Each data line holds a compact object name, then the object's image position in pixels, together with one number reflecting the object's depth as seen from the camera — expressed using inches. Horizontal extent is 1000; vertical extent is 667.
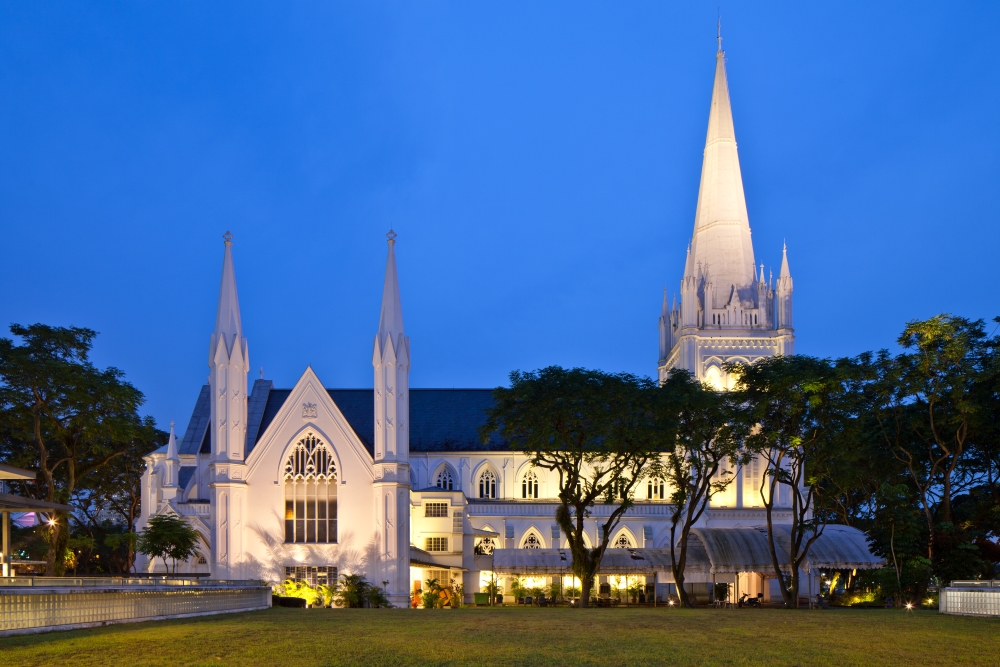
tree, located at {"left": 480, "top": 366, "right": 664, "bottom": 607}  1942.7
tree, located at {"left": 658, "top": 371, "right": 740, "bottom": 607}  1935.3
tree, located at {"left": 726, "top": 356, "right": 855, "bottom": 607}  1883.6
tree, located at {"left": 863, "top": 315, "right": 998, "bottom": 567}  1806.1
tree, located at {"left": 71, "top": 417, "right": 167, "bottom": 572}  3314.5
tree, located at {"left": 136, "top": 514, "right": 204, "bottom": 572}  2028.8
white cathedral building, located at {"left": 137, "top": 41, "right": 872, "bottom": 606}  2277.3
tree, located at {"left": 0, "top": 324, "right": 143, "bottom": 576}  2234.3
